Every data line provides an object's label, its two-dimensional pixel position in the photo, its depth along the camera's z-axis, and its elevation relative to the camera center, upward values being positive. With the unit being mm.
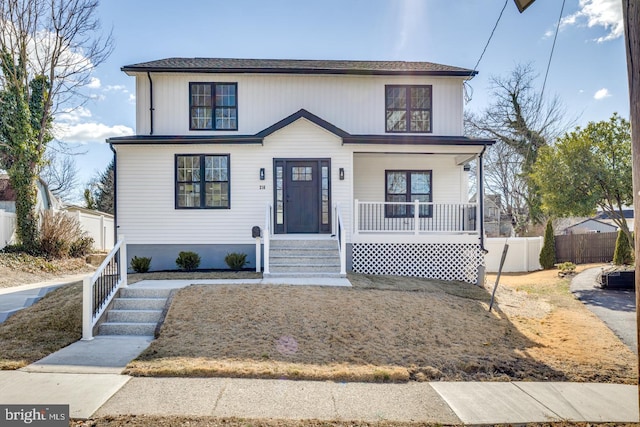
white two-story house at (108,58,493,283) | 12008 +1241
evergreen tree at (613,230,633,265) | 14612 -1422
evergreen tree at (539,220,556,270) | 18234 -1709
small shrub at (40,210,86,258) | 15641 -796
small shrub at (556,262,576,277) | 15065 -2177
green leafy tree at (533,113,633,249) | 12820 +1305
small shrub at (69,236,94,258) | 16908 -1423
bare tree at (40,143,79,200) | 37969 +3667
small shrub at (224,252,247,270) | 11516 -1355
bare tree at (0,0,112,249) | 15484 +5367
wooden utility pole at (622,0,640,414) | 3189 +1005
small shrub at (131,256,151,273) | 11516 -1444
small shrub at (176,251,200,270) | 11570 -1355
